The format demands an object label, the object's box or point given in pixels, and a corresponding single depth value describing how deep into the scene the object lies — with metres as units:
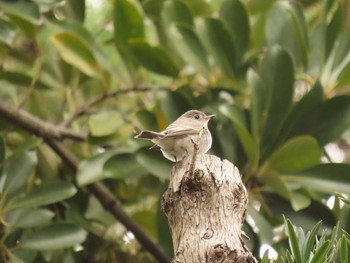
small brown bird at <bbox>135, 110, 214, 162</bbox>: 6.22
